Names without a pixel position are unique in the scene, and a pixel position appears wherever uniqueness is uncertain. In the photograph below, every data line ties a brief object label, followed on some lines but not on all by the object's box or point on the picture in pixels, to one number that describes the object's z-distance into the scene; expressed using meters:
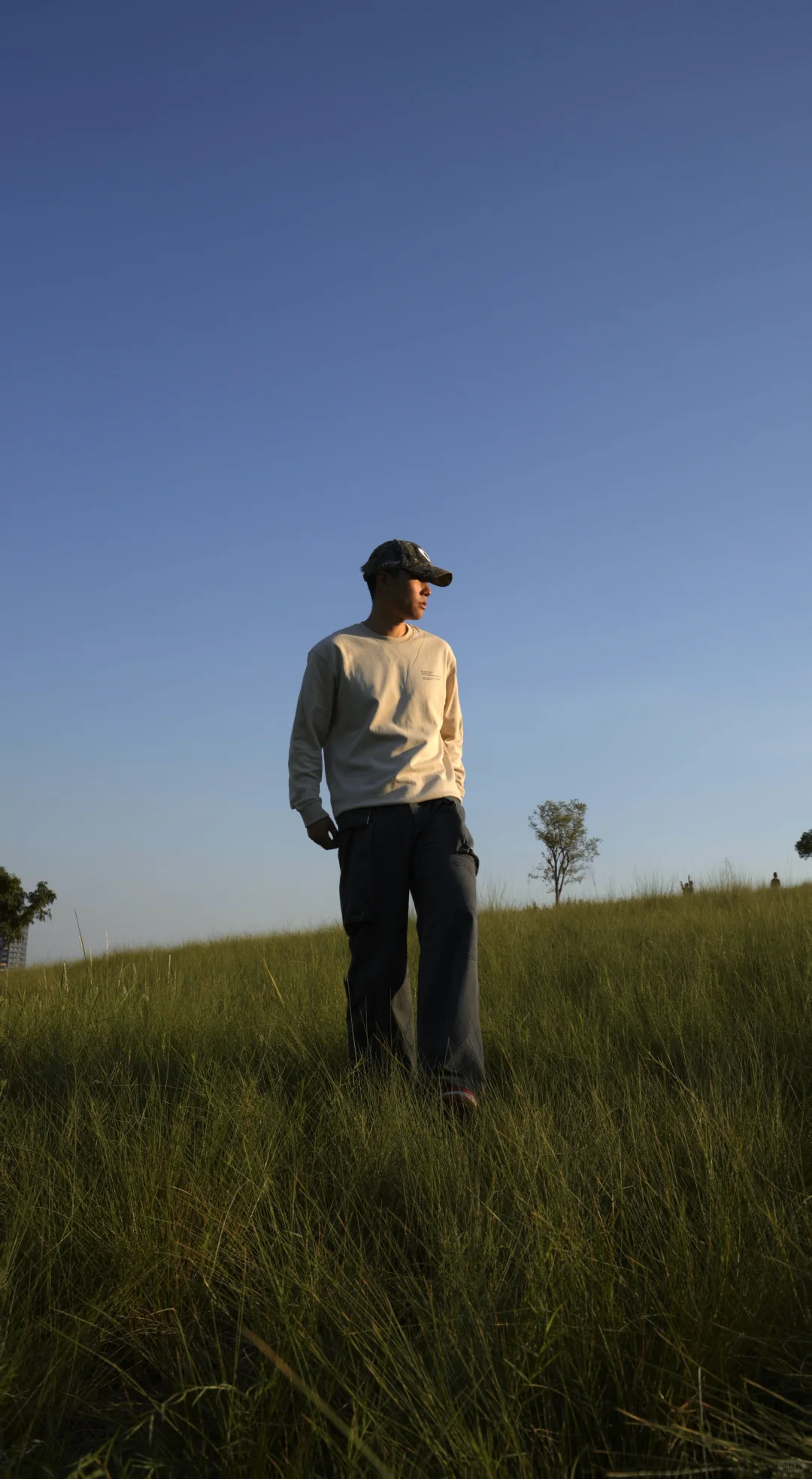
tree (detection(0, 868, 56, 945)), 34.78
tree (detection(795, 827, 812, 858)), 52.62
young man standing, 3.78
